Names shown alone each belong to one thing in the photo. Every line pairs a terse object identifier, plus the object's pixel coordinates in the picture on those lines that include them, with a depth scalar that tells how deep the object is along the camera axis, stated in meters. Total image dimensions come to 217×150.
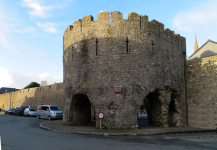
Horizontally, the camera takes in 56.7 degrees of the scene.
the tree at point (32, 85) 69.39
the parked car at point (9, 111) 38.35
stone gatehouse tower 13.79
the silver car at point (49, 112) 23.27
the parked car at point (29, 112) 31.44
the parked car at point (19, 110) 33.99
